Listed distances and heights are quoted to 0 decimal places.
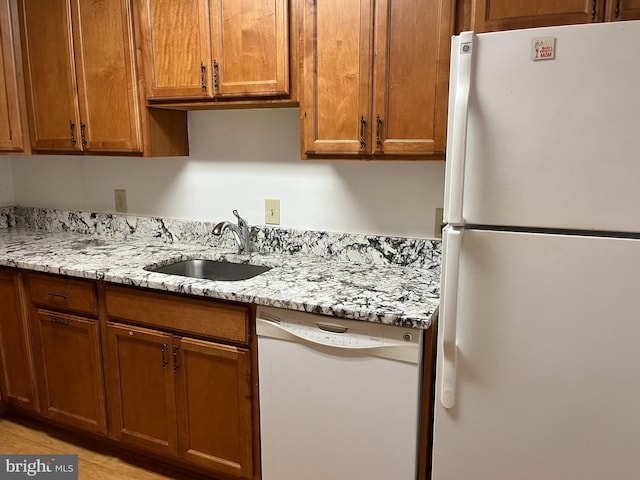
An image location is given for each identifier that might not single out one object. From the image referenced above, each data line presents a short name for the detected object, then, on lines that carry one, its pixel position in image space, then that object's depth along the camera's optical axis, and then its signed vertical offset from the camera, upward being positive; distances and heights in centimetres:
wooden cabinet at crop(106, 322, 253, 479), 180 -93
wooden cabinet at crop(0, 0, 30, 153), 229 +31
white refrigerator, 114 -24
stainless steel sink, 219 -52
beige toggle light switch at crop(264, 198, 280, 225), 225 -26
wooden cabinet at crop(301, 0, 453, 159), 159 +26
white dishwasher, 150 -78
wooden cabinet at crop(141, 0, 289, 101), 180 +41
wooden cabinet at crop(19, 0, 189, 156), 209 +31
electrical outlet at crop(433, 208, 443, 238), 196 -28
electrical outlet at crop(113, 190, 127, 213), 261 -24
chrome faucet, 222 -36
